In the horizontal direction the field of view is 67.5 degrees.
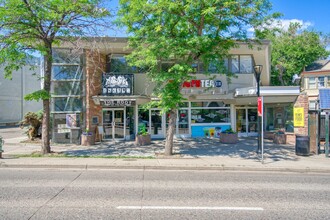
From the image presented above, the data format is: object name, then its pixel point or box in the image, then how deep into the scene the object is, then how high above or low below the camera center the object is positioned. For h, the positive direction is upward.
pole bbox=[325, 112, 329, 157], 12.12 -1.01
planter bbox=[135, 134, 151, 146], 15.05 -1.60
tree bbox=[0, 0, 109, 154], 10.27 +3.89
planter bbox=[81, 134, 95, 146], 15.25 -1.59
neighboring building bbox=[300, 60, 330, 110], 37.97 +5.48
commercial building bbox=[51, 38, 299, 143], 16.12 +1.00
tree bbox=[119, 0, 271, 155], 10.10 +3.63
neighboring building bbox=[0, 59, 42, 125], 34.28 +2.69
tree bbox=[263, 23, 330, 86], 33.97 +8.49
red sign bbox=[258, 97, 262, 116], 10.67 +0.33
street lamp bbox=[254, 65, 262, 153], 12.01 +1.98
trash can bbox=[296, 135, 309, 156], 12.05 -1.54
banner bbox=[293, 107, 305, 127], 14.14 -0.20
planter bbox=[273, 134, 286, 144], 16.23 -1.67
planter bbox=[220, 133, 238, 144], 15.80 -1.56
